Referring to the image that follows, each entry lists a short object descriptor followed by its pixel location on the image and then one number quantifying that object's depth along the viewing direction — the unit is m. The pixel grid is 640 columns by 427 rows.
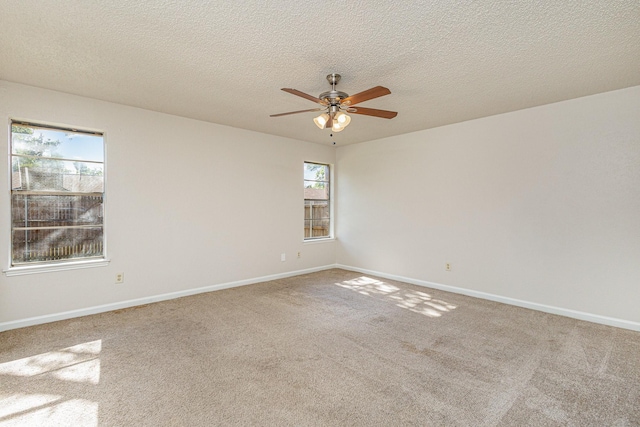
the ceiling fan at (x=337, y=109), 2.74
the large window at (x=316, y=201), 5.88
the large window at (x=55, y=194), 3.22
